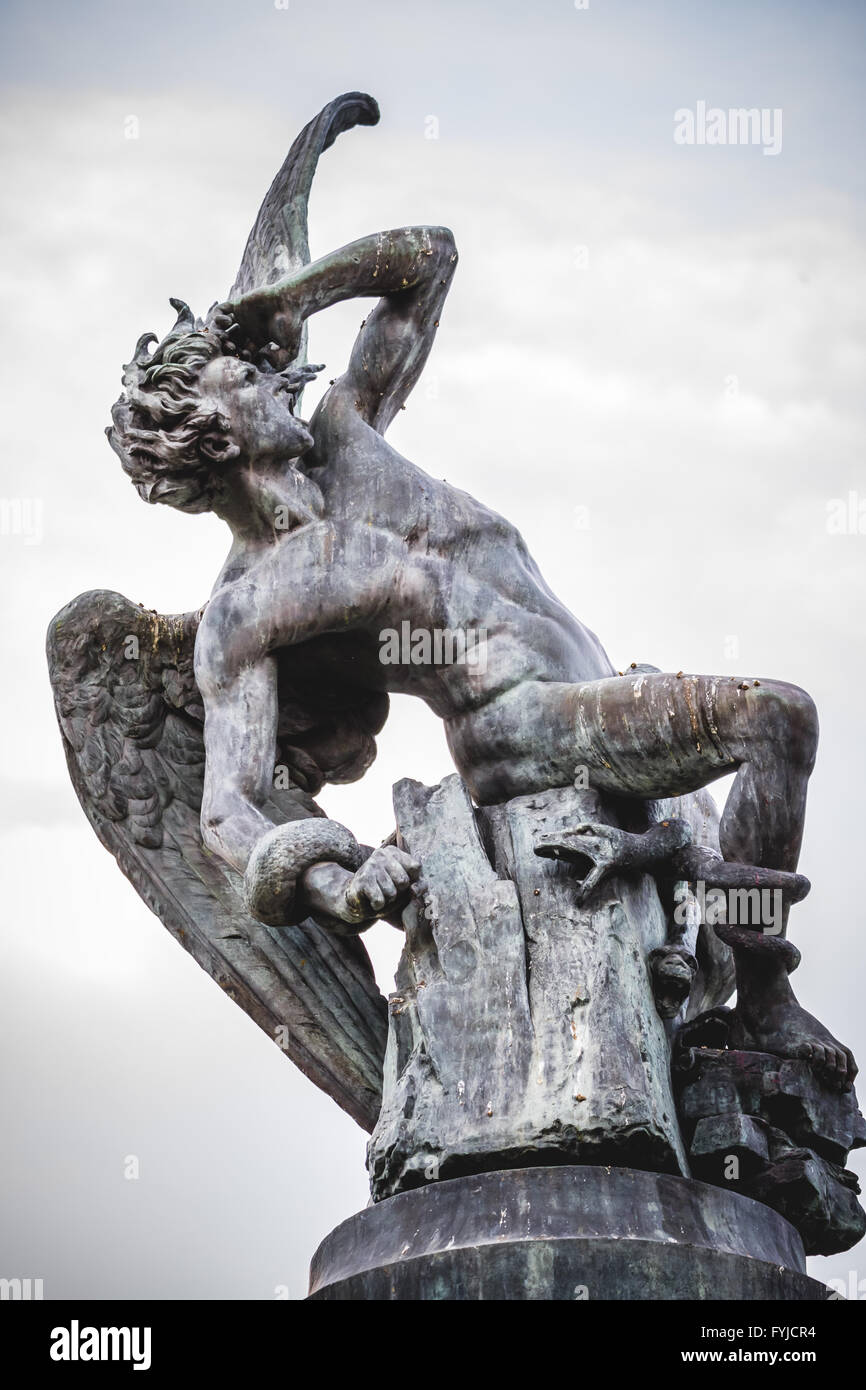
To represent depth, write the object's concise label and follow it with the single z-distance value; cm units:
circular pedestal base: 1612
